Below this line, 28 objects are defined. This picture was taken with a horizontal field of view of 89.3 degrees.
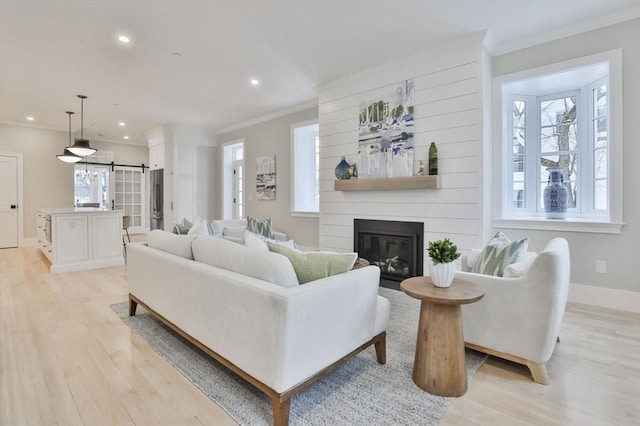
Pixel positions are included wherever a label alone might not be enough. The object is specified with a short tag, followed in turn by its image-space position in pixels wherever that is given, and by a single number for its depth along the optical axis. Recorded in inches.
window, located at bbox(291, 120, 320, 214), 230.1
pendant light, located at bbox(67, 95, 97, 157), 213.9
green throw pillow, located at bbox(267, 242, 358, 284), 72.6
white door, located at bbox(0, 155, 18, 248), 274.1
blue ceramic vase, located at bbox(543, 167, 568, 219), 137.2
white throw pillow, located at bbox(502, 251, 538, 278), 80.9
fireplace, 152.9
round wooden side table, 71.0
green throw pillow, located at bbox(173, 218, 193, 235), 141.9
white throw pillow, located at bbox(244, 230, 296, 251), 83.6
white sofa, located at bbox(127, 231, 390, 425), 59.1
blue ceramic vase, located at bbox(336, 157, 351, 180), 175.5
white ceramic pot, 75.3
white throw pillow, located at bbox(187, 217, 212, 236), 129.6
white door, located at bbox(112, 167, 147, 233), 358.3
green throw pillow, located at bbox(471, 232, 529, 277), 87.4
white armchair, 73.6
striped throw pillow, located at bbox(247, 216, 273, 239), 196.1
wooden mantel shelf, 142.3
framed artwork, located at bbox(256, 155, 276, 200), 249.6
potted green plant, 74.2
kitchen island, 189.2
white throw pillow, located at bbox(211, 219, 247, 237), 194.8
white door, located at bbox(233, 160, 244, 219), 295.9
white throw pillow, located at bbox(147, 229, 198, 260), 96.0
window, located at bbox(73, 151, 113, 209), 332.5
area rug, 64.1
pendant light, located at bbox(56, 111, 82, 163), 234.8
